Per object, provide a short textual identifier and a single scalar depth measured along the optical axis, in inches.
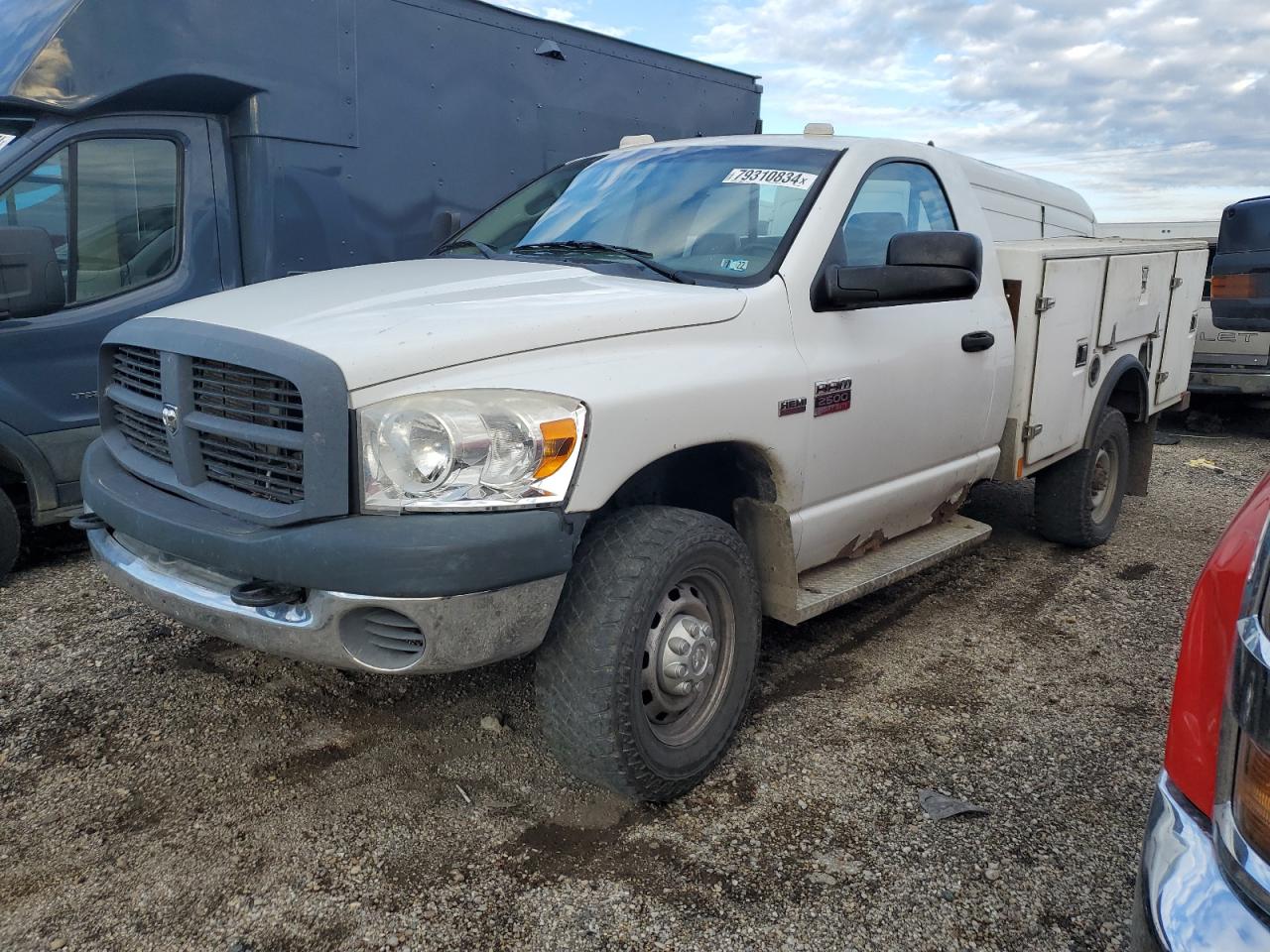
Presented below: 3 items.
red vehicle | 53.9
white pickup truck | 96.3
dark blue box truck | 183.3
